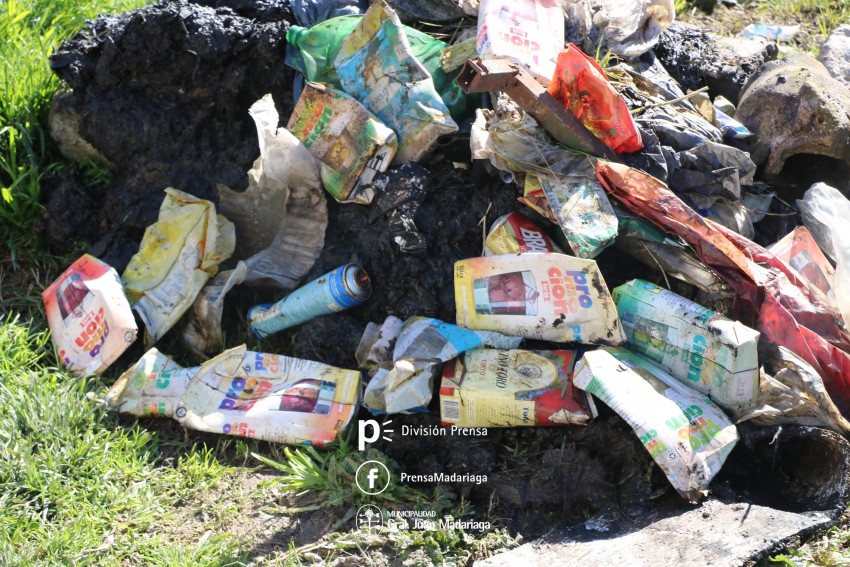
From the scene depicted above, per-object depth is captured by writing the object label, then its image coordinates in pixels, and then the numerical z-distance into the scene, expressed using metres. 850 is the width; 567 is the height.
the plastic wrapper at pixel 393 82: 3.09
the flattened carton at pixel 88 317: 3.07
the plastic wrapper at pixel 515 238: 2.82
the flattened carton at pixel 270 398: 2.83
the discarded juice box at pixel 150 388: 2.95
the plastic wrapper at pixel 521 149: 2.89
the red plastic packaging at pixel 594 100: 2.86
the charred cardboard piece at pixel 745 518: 2.25
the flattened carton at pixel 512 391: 2.60
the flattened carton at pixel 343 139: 3.08
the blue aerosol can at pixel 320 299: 2.97
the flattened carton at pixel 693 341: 2.52
